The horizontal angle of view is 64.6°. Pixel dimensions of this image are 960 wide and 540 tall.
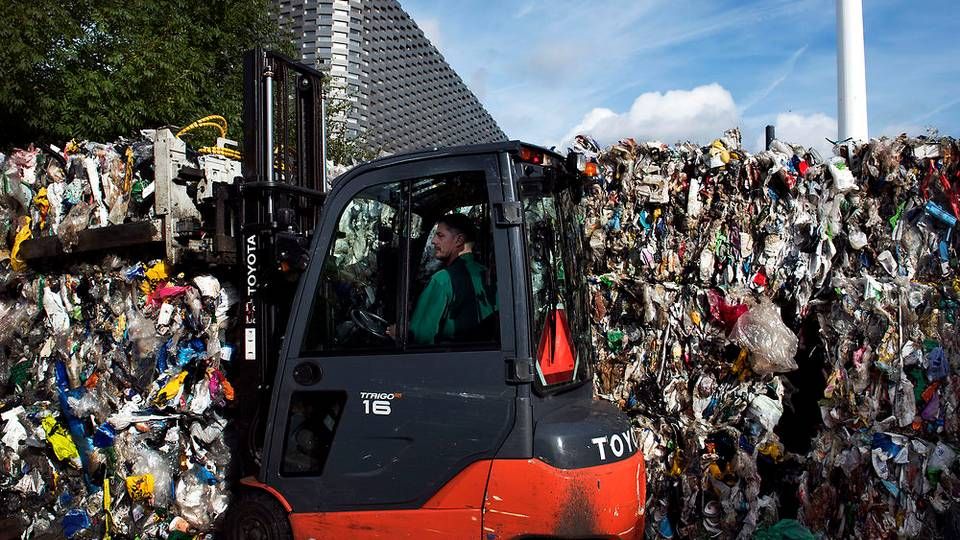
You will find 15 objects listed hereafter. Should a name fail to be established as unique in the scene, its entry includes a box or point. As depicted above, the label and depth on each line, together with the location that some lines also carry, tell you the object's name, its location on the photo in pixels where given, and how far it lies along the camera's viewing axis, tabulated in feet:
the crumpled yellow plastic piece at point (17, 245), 18.06
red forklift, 9.68
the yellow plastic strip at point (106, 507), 14.83
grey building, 36.50
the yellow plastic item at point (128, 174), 16.63
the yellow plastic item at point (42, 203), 17.84
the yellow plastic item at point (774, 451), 15.28
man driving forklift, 10.18
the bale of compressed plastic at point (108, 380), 14.80
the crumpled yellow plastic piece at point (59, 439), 15.66
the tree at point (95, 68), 25.44
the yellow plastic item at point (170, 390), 15.30
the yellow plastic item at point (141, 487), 14.56
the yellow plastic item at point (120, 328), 16.06
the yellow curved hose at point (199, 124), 15.75
